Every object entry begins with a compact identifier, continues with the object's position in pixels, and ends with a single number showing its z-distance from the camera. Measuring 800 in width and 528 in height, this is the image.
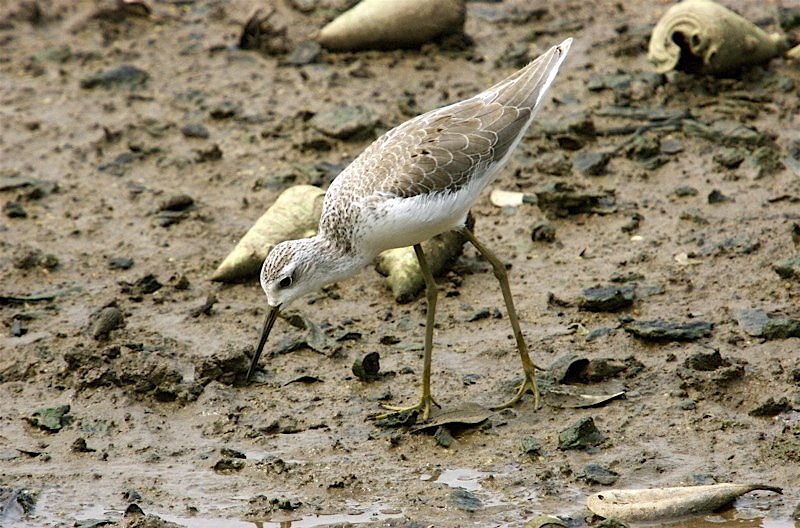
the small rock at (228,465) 13.65
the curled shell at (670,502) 12.12
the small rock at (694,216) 18.12
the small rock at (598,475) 12.83
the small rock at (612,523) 11.61
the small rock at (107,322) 16.42
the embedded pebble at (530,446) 13.55
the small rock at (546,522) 11.84
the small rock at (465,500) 12.59
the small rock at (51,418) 14.64
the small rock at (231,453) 13.87
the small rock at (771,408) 13.64
